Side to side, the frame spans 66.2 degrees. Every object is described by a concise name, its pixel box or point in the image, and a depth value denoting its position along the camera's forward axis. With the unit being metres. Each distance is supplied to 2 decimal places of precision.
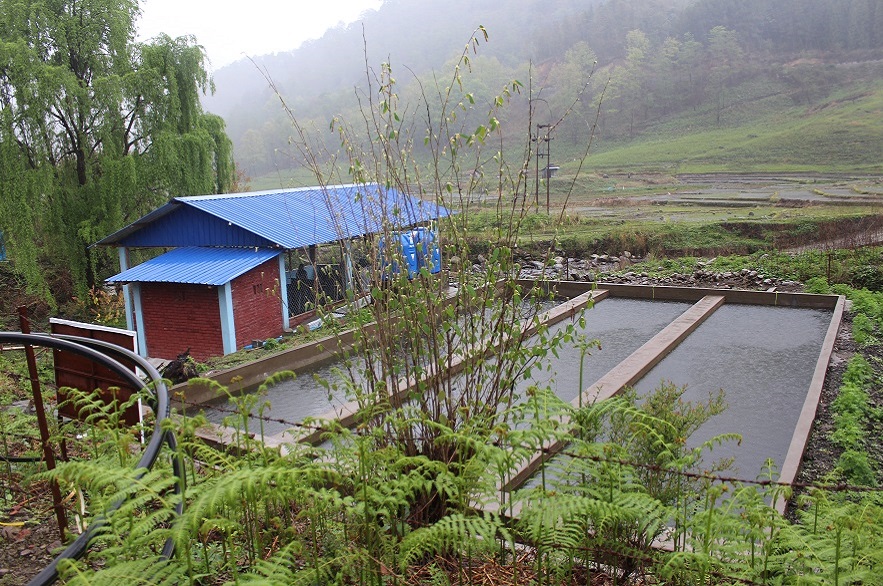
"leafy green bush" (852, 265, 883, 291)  15.16
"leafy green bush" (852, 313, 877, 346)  10.74
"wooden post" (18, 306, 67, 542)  3.22
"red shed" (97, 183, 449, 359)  13.42
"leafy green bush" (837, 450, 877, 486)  5.95
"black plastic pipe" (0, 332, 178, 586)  2.04
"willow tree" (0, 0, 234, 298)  16.67
